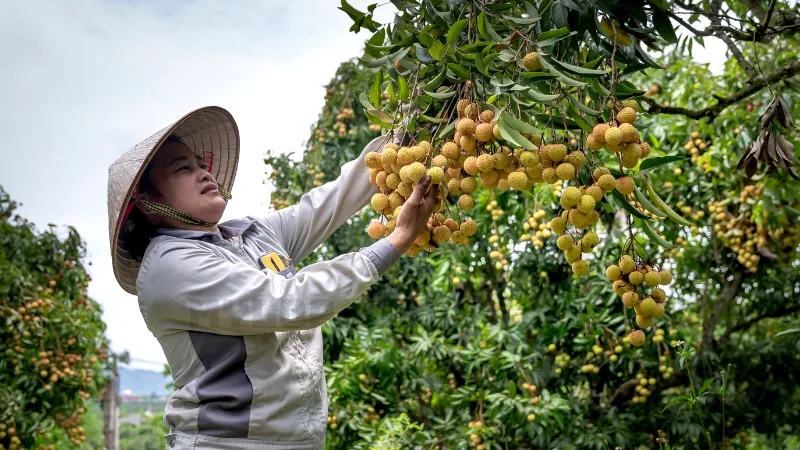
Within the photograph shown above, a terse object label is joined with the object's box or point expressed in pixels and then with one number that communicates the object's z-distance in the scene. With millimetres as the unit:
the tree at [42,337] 4184
